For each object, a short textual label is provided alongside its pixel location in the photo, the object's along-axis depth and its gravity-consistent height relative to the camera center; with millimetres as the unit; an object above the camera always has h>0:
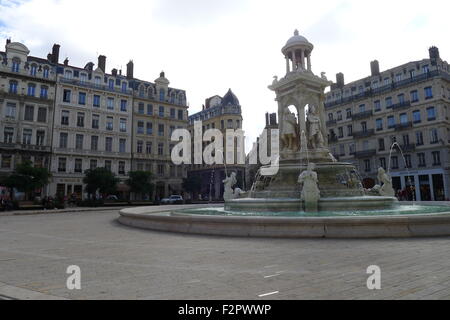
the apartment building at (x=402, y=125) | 41469 +10687
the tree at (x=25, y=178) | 32156 +2242
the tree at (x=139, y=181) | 43656 +2405
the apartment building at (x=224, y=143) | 66000 +12165
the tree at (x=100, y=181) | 39750 +2301
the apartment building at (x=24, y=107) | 42031 +13128
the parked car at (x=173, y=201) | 42828 -438
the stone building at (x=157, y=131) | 54469 +12074
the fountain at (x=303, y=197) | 8188 -24
